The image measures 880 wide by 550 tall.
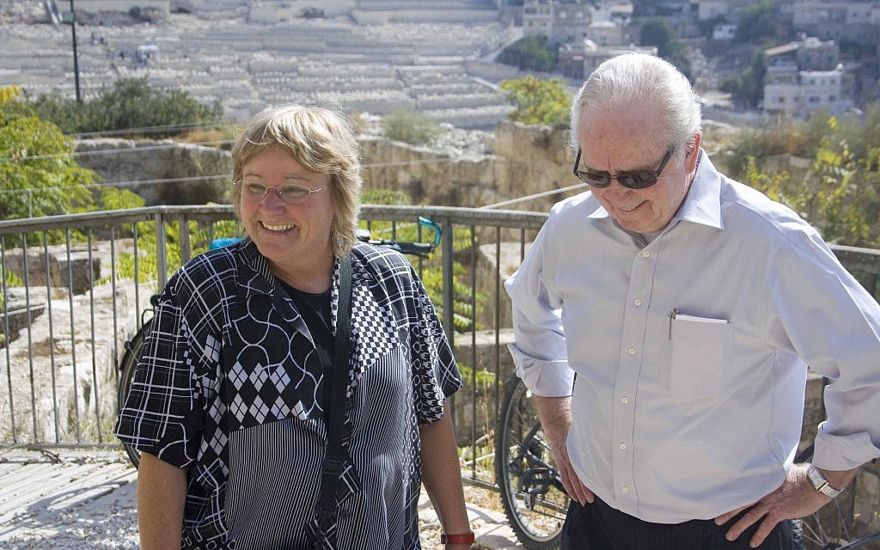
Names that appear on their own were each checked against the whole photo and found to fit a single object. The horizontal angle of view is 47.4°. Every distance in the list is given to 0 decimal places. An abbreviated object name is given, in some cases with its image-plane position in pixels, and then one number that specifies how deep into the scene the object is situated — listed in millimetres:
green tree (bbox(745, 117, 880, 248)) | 11914
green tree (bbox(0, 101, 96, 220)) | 14352
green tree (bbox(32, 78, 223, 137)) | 29062
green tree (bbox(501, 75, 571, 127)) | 26422
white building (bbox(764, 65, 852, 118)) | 38969
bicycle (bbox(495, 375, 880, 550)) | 3537
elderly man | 1908
